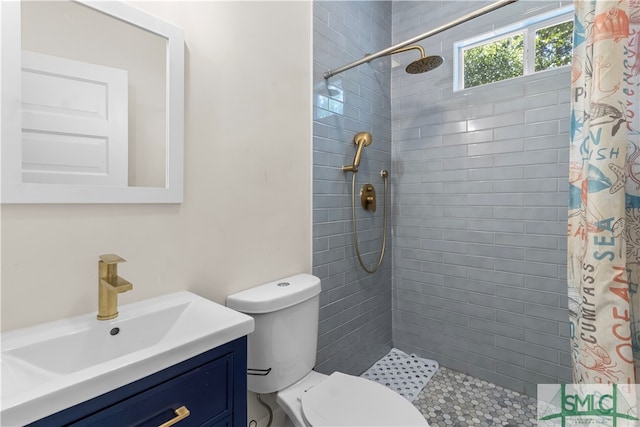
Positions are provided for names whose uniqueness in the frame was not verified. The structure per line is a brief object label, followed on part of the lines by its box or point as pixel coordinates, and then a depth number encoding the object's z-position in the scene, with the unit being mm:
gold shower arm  1548
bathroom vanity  583
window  1713
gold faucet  849
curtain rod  1270
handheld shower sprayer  1816
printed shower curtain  892
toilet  1097
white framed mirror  798
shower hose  1874
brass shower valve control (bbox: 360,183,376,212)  1983
